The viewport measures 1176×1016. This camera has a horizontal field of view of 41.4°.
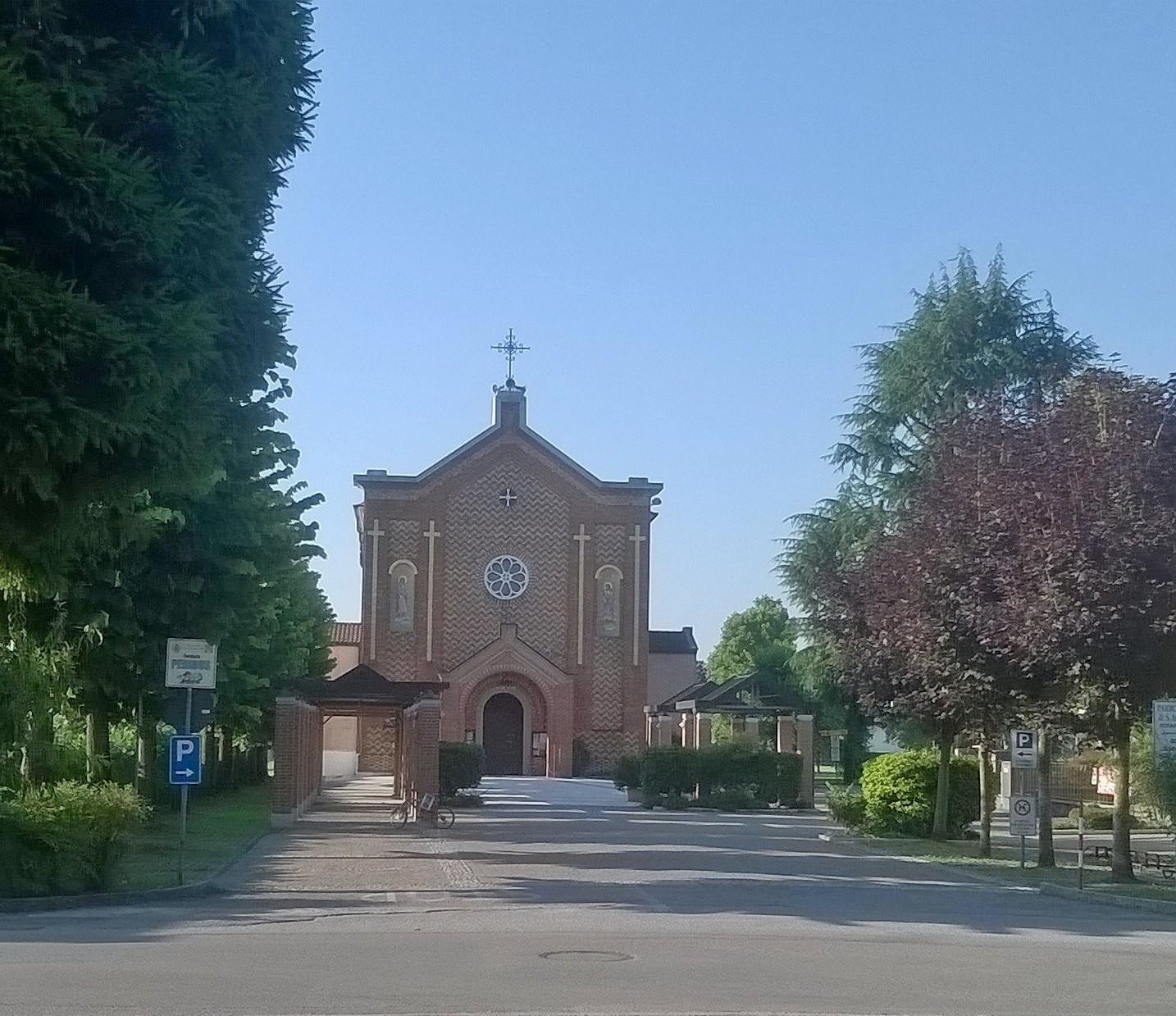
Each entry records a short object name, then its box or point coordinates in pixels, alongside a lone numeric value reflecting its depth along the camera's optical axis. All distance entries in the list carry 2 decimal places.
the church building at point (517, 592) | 61.31
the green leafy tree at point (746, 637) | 108.56
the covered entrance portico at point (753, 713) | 45.53
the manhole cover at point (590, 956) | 13.38
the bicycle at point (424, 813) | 32.91
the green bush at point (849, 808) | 32.69
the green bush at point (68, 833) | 18.36
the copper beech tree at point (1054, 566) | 21.95
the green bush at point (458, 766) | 40.44
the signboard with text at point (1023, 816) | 24.62
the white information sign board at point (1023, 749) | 23.67
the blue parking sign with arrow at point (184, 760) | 20.27
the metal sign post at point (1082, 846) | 21.41
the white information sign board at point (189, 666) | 20.42
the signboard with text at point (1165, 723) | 20.83
